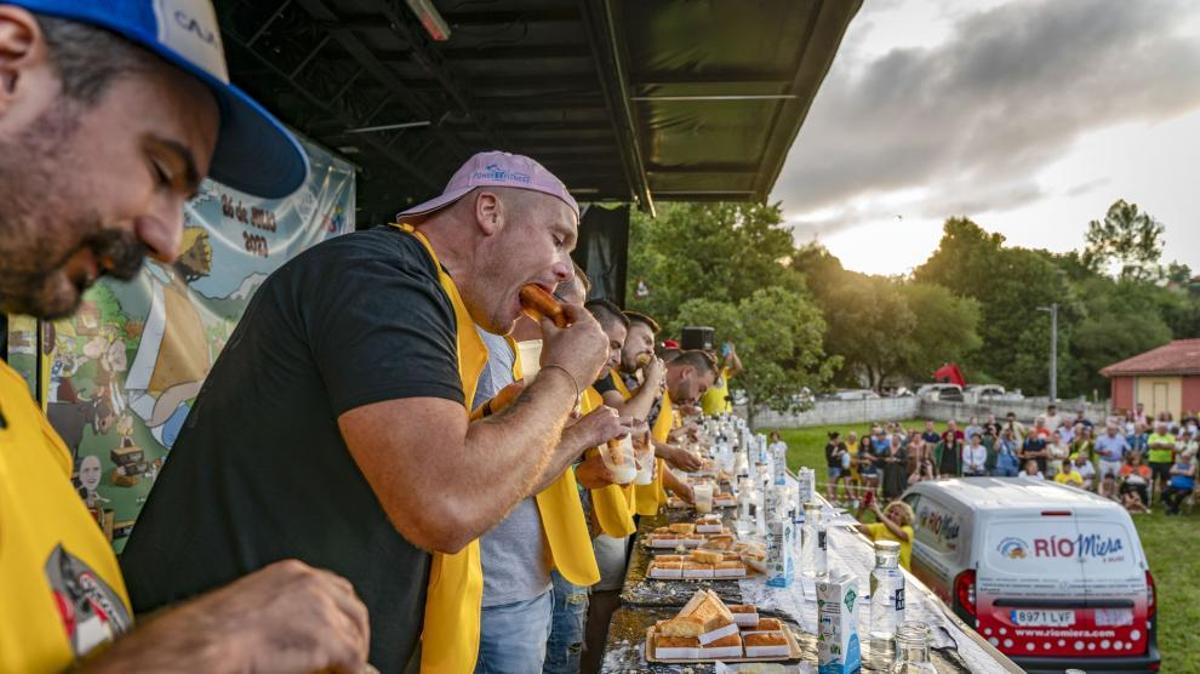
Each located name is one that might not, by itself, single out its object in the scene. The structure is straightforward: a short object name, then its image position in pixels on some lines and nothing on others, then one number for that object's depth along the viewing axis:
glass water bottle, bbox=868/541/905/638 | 2.64
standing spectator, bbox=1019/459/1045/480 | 17.45
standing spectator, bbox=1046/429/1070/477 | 18.48
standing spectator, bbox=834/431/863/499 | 18.39
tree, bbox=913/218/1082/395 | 64.31
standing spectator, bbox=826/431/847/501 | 18.64
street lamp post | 41.56
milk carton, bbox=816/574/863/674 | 2.39
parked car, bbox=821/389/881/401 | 45.22
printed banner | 3.25
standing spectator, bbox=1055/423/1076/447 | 19.73
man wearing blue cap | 0.78
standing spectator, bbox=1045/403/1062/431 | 21.38
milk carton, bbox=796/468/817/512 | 4.71
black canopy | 4.25
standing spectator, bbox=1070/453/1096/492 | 17.42
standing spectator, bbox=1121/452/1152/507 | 16.84
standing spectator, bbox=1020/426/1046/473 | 18.52
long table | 2.60
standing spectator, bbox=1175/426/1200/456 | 16.73
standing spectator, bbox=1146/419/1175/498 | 17.25
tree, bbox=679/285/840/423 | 23.97
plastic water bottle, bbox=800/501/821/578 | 3.67
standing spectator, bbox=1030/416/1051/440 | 18.81
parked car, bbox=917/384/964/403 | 48.32
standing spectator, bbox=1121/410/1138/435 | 21.20
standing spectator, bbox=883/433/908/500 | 18.58
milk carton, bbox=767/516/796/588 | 3.52
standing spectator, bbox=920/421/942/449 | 20.83
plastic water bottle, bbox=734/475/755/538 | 4.83
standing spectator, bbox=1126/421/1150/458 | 18.92
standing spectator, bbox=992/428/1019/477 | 18.38
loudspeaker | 12.40
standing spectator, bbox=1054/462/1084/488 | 16.08
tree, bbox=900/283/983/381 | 61.94
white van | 5.87
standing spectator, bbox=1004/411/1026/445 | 19.38
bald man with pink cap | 1.36
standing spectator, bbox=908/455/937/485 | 18.84
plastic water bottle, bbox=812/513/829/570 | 3.53
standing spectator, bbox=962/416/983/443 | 19.94
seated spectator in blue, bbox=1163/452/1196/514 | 16.34
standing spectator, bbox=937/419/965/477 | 19.20
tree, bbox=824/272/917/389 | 52.69
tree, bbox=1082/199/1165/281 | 90.12
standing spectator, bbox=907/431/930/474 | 19.39
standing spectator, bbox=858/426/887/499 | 18.88
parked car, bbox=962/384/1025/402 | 50.94
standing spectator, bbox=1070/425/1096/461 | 19.17
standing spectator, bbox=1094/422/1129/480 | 17.77
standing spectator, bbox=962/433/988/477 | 18.84
